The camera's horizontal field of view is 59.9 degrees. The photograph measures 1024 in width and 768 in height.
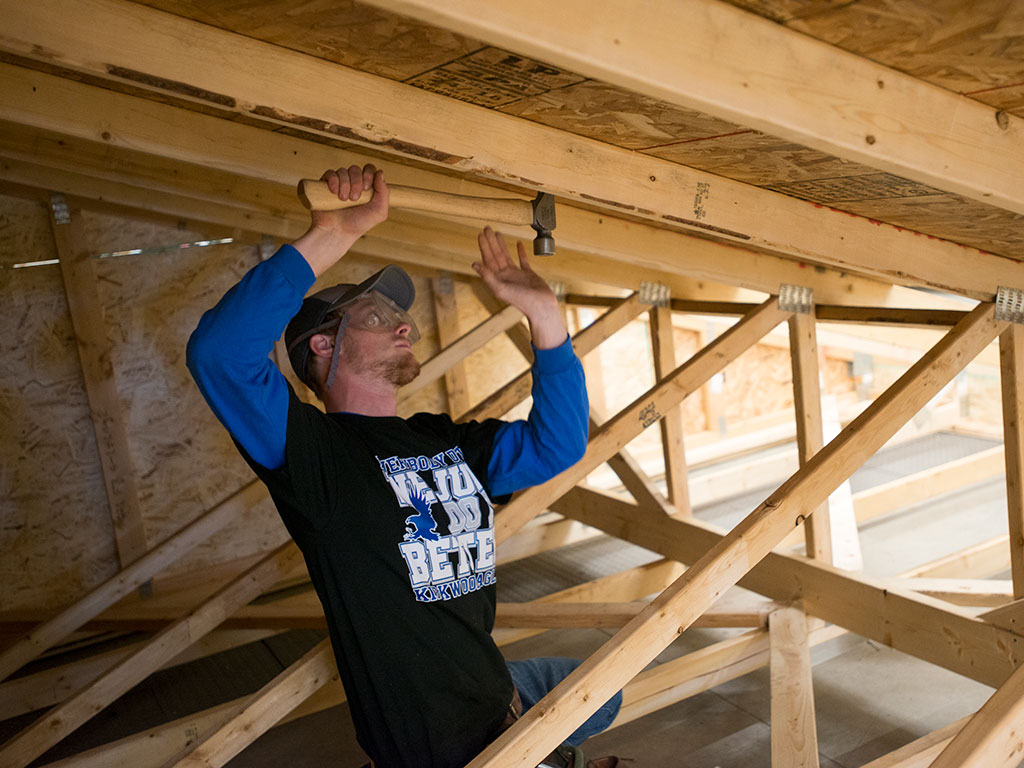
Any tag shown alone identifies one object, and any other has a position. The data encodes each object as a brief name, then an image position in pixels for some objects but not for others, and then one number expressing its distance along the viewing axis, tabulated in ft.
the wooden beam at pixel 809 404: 10.15
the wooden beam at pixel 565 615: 8.63
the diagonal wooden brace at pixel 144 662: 7.64
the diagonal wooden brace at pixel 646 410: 8.18
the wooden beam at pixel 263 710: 6.48
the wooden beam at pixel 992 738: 4.98
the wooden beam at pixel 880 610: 8.34
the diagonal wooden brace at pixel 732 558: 5.35
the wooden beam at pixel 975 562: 11.89
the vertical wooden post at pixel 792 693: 8.29
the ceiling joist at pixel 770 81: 3.60
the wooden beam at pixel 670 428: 12.23
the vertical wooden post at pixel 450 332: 15.37
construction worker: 5.37
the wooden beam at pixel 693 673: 8.39
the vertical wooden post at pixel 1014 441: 8.15
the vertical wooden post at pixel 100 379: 12.82
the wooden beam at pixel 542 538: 14.64
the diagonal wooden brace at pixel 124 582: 9.47
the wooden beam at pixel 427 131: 4.31
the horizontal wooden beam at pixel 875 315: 9.07
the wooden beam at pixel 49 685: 10.55
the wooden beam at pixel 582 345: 10.75
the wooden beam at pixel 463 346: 11.53
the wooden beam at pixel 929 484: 14.49
